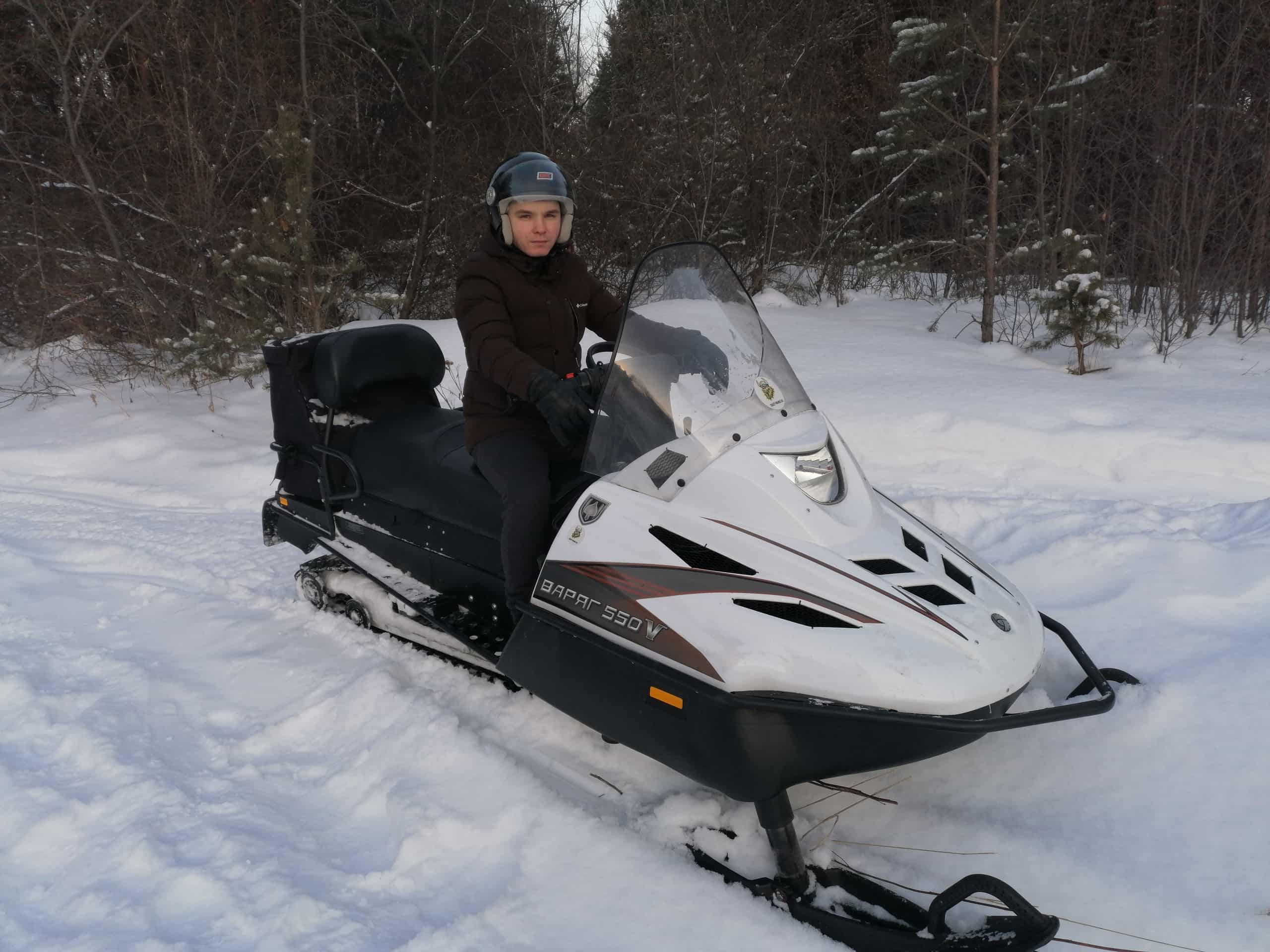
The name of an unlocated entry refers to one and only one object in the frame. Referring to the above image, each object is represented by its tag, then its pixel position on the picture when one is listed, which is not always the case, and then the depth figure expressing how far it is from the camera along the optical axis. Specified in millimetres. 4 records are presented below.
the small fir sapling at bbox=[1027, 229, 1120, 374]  5992
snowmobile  1768
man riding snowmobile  2268
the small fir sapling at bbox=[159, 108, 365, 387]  6648
